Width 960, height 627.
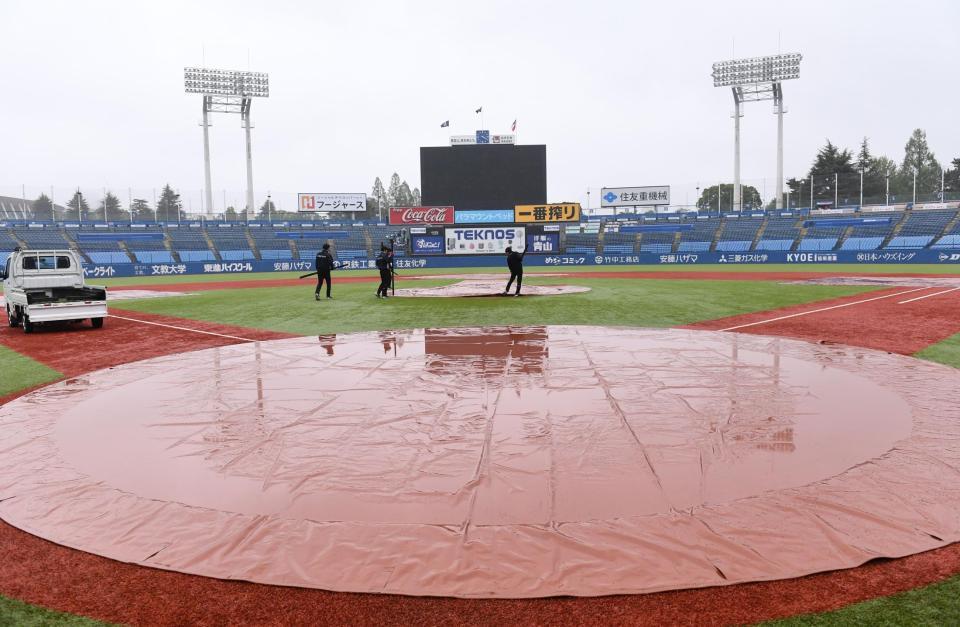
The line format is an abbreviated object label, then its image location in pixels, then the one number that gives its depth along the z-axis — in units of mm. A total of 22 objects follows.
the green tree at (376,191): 159375
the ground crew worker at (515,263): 21844
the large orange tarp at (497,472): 3992
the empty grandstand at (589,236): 57875
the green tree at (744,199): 121194
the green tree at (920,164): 112406
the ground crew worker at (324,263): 22016
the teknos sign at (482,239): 55906
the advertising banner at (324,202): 80938
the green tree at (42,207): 64088
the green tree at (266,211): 79450
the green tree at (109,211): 68000
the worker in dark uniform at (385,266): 22375
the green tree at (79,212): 65387
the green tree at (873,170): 86625
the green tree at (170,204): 69356
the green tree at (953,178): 96006
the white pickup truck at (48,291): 15789
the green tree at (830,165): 101225
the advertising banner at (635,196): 76625
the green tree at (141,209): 71194
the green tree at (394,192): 156500
